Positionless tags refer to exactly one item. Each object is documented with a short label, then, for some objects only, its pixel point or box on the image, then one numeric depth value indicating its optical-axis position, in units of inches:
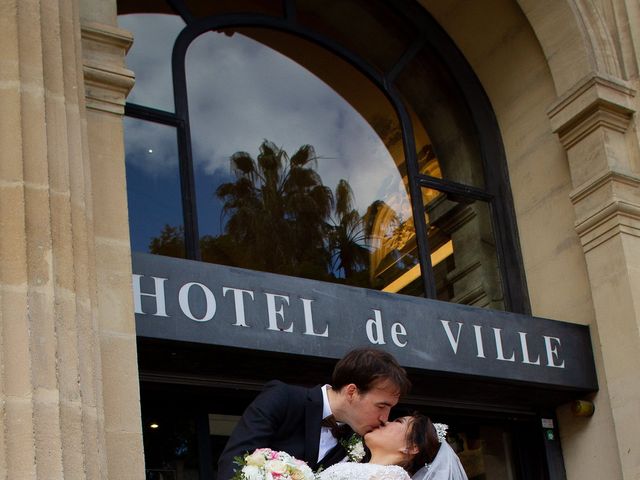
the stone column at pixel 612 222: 375.6
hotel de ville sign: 307.7
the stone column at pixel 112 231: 251.0
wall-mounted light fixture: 388.8
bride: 246.1
